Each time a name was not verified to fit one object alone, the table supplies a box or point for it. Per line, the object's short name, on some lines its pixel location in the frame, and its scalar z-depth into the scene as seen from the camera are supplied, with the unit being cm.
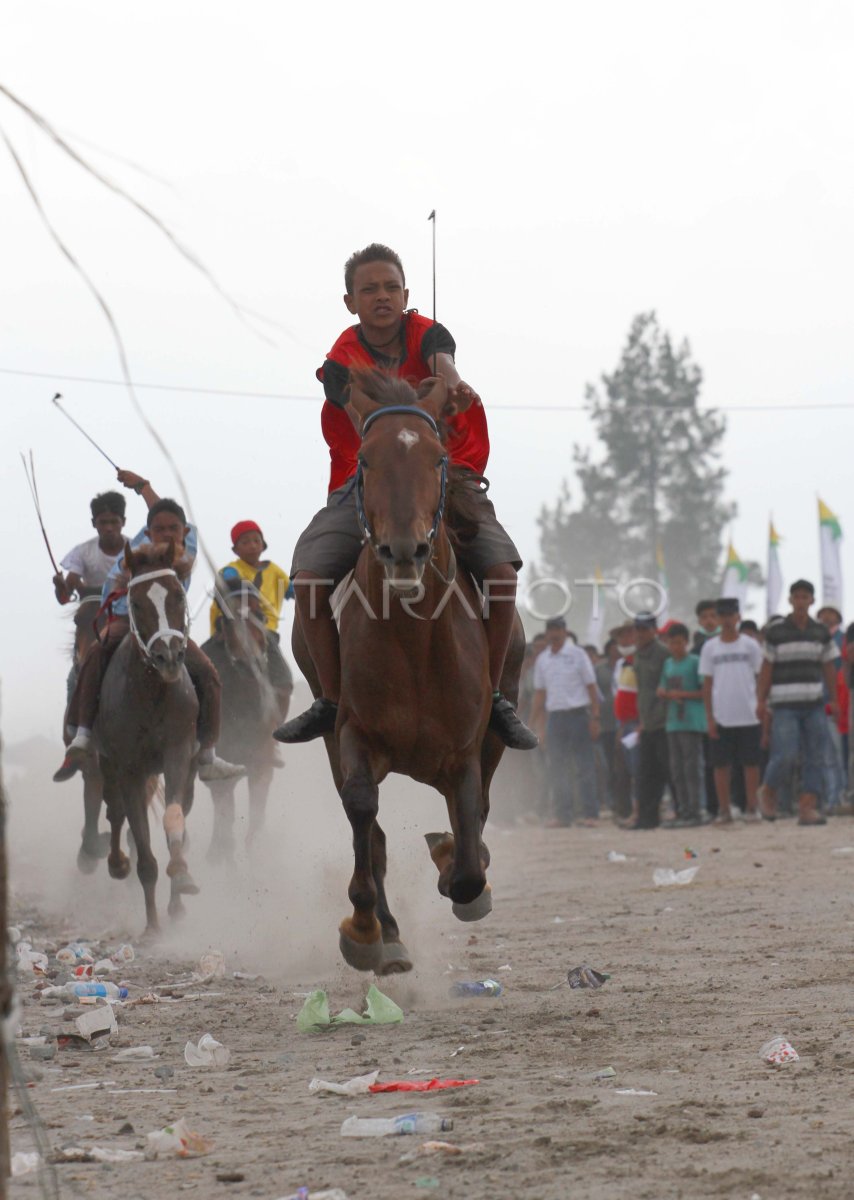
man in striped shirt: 3547
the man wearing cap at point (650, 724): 4056
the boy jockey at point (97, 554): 2917
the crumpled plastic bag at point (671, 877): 2564
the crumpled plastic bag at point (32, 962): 1916
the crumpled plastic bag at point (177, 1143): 949
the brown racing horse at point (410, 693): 1409
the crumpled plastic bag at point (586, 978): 1565
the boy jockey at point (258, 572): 3114
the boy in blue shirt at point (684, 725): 3962
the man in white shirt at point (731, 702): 3800
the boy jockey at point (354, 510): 1557
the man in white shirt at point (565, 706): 4397
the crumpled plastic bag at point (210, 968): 1841
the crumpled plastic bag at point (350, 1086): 1109
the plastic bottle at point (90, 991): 1684
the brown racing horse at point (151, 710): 2408
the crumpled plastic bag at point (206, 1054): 1278
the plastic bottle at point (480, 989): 1570
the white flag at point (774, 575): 7658
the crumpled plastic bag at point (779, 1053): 1110
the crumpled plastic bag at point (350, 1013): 1420
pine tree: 15587
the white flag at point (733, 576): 8437
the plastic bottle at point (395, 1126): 965
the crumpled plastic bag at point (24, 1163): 906
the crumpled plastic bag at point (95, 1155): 940
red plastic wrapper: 1095
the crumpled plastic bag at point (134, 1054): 1323
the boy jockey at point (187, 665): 2592
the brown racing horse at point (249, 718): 3198
